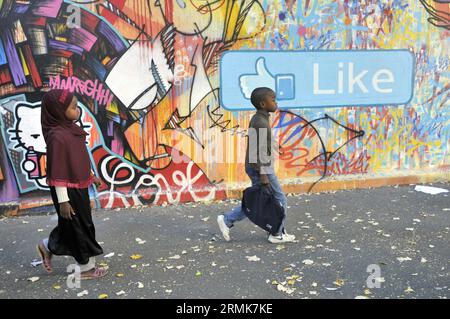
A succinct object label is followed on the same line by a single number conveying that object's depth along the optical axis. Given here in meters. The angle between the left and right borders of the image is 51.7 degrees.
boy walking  4.37
